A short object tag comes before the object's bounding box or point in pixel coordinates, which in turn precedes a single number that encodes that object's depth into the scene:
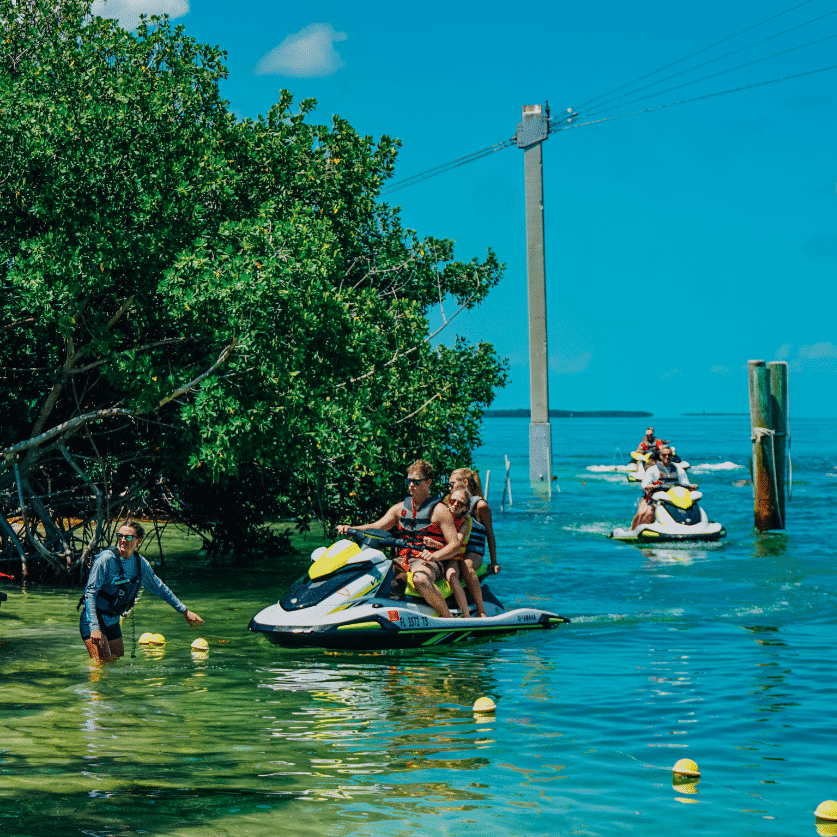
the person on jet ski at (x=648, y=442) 34.93
